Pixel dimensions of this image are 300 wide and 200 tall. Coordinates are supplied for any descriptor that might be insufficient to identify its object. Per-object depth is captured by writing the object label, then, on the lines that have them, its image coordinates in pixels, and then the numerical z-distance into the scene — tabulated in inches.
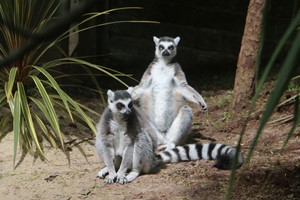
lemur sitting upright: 433.1
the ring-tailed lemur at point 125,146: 366.6
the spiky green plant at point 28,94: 402.9
